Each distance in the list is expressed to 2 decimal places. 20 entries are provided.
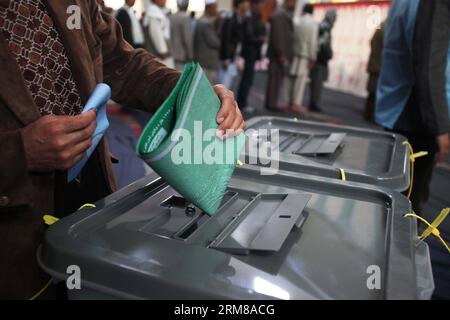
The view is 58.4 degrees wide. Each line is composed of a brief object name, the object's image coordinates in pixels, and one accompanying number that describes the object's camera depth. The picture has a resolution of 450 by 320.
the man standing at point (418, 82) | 1.27
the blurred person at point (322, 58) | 4.88
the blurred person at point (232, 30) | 4.64
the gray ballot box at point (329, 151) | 0.91
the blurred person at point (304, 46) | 4.82
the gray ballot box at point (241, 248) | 0.48
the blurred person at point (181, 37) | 4.60
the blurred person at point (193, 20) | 4.71
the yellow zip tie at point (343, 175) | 0.88
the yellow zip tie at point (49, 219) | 0.61
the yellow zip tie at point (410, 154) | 1.08
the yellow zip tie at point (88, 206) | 0.66
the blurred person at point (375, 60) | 4.10
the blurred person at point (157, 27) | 4.20
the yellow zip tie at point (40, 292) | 0.67
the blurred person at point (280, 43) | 4.60
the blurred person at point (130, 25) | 3.72
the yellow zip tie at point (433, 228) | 0.61
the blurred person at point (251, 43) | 4.64
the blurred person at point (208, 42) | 4.56
